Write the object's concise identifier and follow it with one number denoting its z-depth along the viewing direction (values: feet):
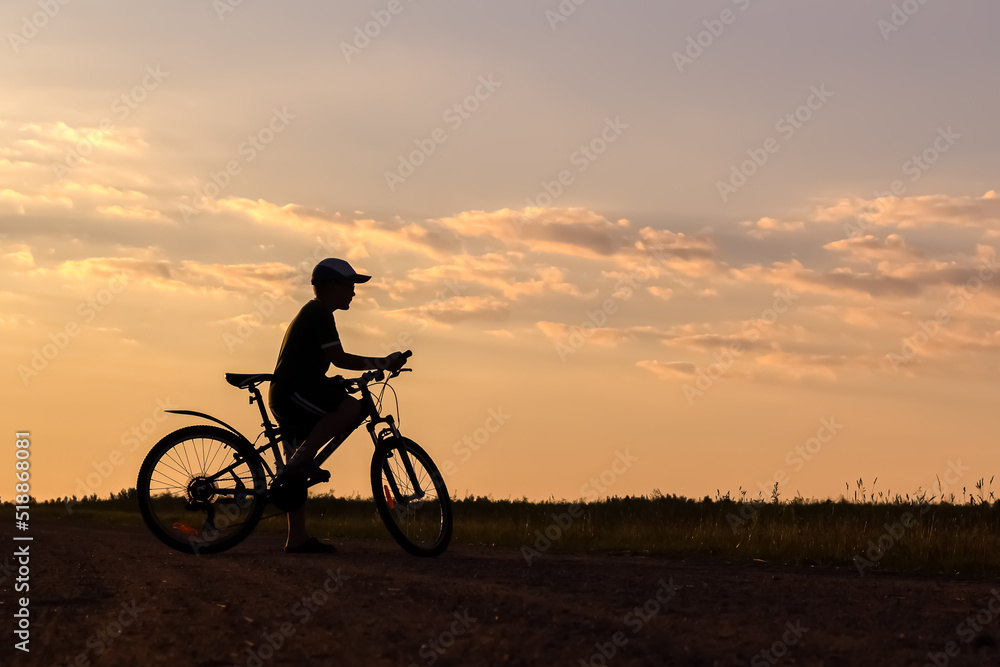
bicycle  60.13
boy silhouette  60.13
